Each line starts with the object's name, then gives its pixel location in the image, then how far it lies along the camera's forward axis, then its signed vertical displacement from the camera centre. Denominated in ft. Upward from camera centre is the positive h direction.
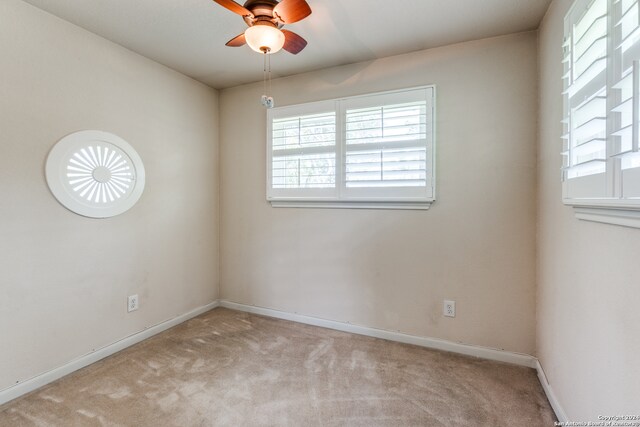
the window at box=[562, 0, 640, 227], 3.12 +1.19
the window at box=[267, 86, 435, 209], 7.85 +1.56
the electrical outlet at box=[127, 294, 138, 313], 8.08 -2.65
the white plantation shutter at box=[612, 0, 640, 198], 2.97 +1.19
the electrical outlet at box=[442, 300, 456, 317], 7.72 -2.66
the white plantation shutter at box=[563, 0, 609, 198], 3.73 +1.49
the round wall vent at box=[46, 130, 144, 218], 6.56 +0.77
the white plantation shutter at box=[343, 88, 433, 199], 7.80 +1.67
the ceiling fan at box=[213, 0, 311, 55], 5.00 +3.33
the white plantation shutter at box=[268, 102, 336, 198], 8.99 +1.72
